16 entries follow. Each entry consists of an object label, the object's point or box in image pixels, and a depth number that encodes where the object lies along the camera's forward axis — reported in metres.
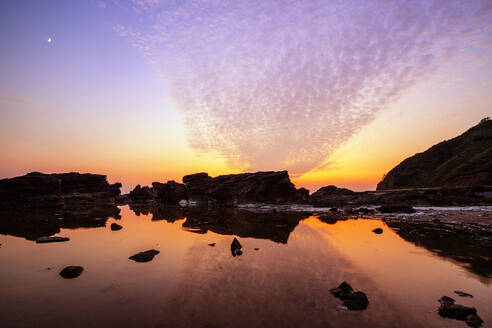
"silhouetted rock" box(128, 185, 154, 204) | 91.12
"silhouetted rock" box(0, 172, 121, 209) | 57.91
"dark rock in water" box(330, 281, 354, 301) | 8.23
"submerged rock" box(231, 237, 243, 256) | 14.59
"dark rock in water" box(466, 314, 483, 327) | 6.45
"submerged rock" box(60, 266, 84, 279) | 10.38
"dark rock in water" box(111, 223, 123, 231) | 24.03
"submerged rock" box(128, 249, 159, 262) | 13.01
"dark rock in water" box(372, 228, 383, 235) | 21.00
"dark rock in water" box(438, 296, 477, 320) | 6.89
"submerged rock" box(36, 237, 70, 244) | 17.34
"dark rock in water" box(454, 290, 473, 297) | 8.41
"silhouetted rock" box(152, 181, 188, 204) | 83.56
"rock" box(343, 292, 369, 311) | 7.53
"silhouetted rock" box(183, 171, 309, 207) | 67.81
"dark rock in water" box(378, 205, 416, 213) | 36.40
